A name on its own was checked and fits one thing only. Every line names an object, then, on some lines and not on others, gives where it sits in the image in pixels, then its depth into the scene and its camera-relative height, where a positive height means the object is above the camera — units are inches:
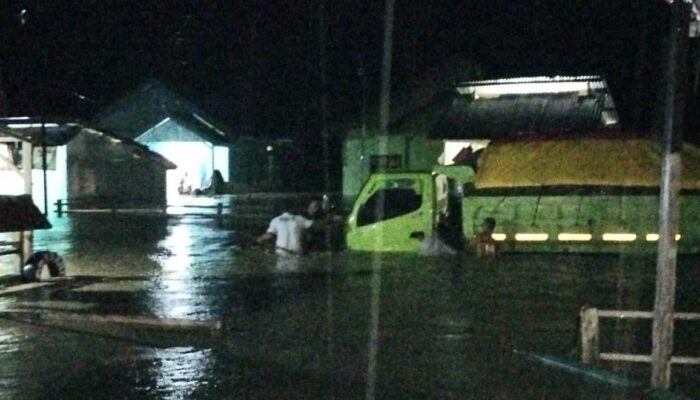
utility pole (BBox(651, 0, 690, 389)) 346.3 -4.2
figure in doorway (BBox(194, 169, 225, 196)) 2303.2 -51.9
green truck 786.8 -26.3
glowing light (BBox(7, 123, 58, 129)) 1242.1 +46.8
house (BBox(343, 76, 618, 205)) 1381.6 +74.7
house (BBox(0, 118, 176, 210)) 1824.6 -13.1
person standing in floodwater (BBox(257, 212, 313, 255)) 849.5 -54.2
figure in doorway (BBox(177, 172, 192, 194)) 2348.1 -50.3
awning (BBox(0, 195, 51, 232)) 660.7 -34.0
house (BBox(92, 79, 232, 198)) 2345.0 +70.1
